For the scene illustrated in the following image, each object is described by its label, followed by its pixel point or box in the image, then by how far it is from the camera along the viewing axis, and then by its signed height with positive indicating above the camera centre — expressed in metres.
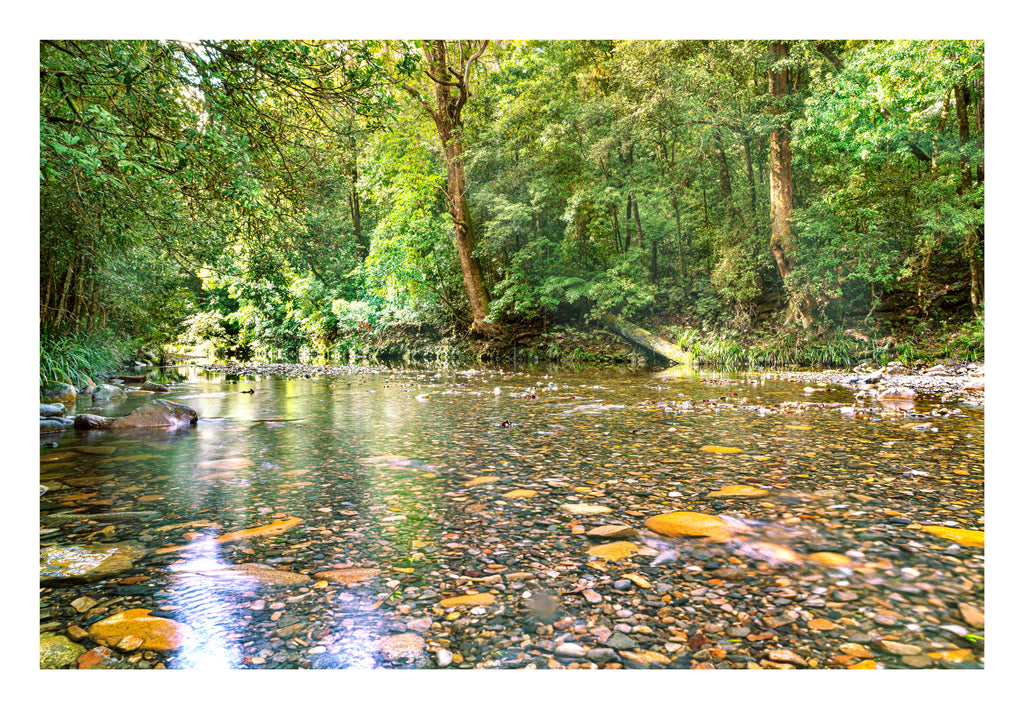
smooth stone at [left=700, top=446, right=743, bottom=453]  3.86 -0.65
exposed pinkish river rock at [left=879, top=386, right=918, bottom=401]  6.41 -0.48
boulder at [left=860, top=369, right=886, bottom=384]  8.08 -0.38
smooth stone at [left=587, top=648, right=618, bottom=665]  1.41 -0.74
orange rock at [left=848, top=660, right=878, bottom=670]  1.38 -0.75
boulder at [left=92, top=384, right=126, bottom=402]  8.20 -0.55
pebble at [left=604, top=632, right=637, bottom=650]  1.45 -0.73
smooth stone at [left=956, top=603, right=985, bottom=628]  1.56 -0.73
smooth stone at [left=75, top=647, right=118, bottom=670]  1.44 -0.76
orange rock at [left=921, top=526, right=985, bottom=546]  2.12 -0.69
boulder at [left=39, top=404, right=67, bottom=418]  5.53 -0.51
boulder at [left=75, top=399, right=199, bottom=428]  5.14 -0.58
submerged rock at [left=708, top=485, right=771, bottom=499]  2.78 -0.68
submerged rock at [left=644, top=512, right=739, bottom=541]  2.25 -0.70
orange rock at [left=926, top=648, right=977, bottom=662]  1.42 -0.75
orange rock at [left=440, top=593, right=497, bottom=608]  1.68 -0.72
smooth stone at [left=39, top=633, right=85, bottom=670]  1.47 -0.76
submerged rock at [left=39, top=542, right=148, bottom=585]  1.92 -0.72
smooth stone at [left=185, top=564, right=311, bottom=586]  1.85 -0.72
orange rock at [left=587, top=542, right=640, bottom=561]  2.05 -0.72
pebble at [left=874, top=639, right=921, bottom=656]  1.42 -0.73
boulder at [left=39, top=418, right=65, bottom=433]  4.93 -0.61
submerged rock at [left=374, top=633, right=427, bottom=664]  1.44 -0.74
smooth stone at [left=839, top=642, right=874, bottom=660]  1.40 -0.73
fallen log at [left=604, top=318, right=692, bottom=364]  13.70 +0.30
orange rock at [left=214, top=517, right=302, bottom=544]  2.29 -0.71
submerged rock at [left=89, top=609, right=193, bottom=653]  1.49 -0.73
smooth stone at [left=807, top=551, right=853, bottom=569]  1.93 -0.71
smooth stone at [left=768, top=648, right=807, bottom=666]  1.40 -0.74
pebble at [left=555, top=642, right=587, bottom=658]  1.42 -0.74
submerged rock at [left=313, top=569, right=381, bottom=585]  1.86 -0.72
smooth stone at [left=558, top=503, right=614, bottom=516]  2.56 -0.70
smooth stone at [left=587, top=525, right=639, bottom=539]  2.24 -0.70
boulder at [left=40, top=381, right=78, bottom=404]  7.67 -0.50
